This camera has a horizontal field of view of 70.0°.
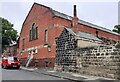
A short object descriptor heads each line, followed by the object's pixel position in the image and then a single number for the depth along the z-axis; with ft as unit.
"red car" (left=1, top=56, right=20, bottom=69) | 35.20
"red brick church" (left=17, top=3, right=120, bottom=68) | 34.79
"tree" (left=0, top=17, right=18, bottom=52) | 63.64
